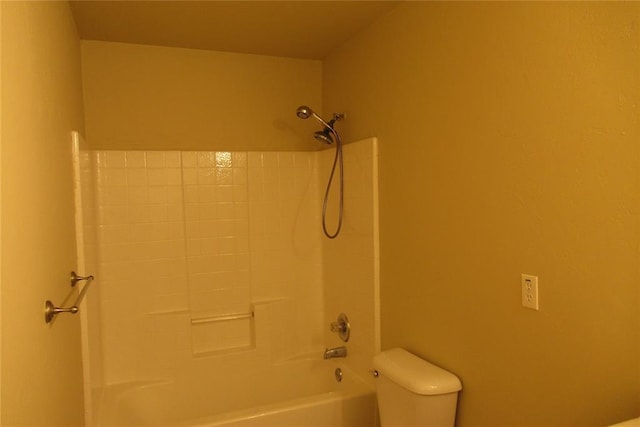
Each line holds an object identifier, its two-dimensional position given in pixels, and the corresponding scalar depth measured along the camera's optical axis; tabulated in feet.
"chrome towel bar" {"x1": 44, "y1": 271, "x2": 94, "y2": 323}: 3.89
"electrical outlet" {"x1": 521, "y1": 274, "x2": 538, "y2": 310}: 4.32
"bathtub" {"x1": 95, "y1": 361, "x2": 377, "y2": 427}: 6.40
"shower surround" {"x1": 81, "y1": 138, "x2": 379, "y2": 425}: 7.77
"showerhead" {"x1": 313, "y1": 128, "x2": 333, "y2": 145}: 8.08
